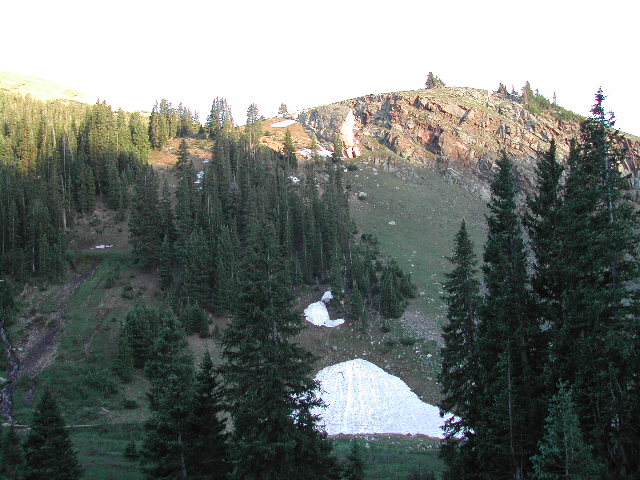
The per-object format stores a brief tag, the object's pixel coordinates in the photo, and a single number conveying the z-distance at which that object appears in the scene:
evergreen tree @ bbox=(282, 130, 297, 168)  103.88
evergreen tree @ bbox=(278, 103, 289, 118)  158.93
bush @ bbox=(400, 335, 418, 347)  54.88
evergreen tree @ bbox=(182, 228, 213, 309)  55.59
